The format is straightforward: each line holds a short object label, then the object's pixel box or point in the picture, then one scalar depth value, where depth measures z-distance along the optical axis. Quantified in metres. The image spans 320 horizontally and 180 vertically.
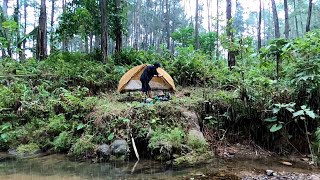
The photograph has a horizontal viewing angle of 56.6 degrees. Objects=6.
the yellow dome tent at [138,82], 10.68
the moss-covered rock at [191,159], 6.81
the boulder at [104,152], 7.45
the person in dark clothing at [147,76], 10.12
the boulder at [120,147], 7.46
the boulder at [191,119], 8.05
